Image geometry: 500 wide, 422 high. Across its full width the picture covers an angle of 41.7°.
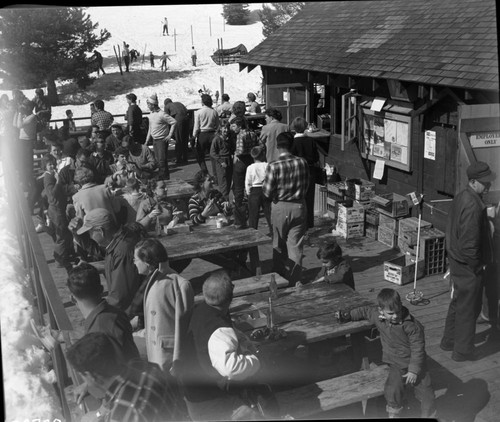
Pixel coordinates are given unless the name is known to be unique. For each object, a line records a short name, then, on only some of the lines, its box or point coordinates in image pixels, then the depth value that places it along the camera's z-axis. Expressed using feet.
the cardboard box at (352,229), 30.71
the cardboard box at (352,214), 30.50
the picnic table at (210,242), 22.26
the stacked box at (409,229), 26.71
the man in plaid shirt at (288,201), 23.53
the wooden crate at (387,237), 28.94
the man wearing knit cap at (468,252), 18.13
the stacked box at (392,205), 29.35
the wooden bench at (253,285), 19.77
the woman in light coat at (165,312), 14.05
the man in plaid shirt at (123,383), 9.90
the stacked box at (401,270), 24.68
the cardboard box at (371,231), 30.32
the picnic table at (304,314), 15.88
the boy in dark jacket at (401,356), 14.80
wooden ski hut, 25.66
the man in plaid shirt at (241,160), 30.63
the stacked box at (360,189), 32.19
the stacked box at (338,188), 33.17
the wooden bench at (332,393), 14.12
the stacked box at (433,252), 25.64
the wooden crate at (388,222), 29.12
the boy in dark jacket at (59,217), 27.30
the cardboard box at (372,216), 30.19
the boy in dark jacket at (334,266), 18.76
